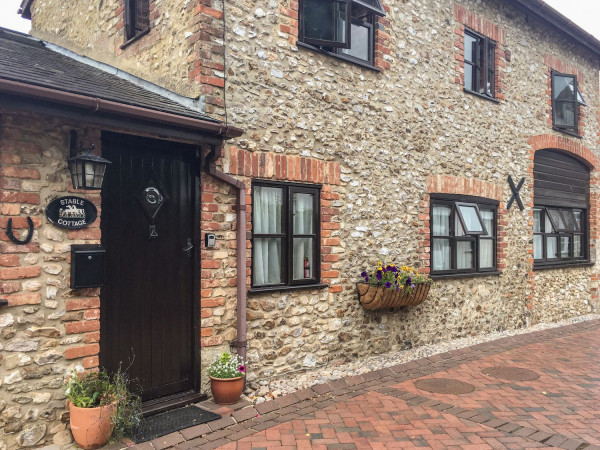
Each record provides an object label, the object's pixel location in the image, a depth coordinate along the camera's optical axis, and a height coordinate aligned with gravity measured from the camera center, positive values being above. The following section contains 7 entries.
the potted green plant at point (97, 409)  3.84 -1.35
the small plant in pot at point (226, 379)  4.82 -1.36
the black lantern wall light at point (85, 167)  3.98 +0.54
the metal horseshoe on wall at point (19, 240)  3.82 +0.01
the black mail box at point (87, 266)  4.06 -0.25
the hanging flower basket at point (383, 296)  6.32 -0.77
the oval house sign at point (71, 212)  4.02 +0.19
